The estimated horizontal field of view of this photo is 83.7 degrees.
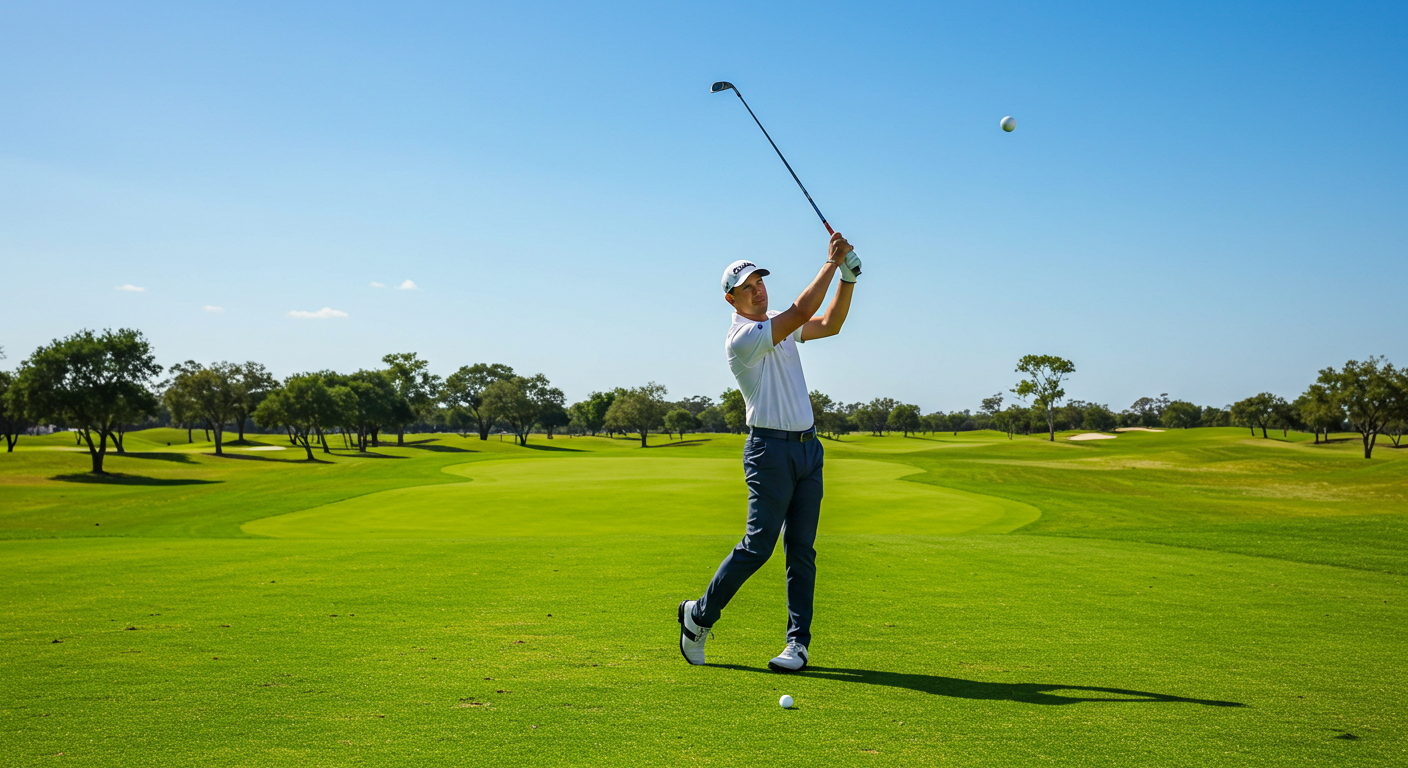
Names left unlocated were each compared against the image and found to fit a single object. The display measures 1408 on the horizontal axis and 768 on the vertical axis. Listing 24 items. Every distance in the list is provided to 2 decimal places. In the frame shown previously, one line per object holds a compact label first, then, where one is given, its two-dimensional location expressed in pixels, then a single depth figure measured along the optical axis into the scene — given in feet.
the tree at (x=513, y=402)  359.25
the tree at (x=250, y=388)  280.92
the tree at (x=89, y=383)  151.74
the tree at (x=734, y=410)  334.03
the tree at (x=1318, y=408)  195.72
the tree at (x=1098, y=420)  488.44
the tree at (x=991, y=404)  639.35
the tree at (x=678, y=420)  410.31
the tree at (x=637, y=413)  359.87
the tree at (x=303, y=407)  233.35
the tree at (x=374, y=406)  297.94
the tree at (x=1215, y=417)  492.13
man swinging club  17.04
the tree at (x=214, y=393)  266.98
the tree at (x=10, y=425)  217.15
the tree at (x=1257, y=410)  333.01
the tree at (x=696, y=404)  625.00
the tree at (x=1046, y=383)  300.40
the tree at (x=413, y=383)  363.15
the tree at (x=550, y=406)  370.32
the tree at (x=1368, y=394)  188.44
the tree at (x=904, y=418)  508.94
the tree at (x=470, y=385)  415.03
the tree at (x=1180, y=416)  500.74
